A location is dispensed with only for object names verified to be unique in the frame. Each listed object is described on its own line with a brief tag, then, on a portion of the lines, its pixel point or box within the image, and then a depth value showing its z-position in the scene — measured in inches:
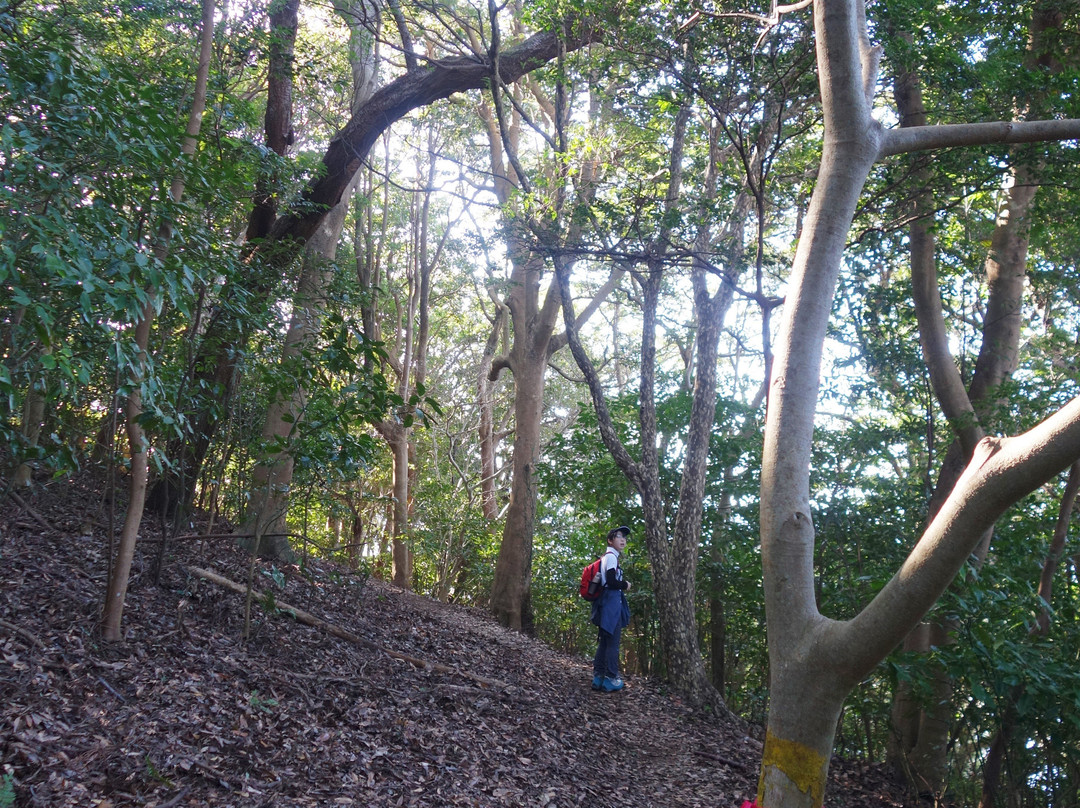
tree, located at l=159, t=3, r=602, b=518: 319.9
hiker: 299.7
